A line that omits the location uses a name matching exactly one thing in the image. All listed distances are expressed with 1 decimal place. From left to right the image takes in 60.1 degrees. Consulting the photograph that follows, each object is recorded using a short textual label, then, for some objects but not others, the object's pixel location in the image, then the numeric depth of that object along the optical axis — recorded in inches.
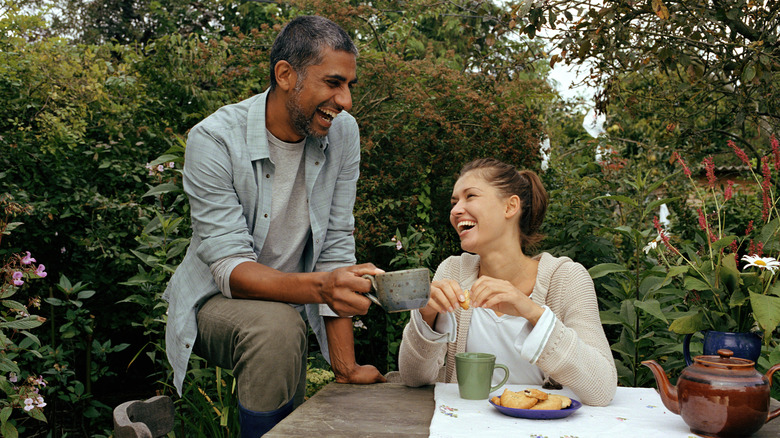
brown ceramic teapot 56.2
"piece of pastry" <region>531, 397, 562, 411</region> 63.3
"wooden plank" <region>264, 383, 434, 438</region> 59.3
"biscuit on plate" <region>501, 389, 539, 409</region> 63.6
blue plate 62.6
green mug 70.7
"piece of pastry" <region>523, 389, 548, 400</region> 65.1
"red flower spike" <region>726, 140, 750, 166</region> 80.5
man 74.8
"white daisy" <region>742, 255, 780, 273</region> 72.1
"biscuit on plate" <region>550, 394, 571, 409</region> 64.1
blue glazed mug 71.1
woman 72.9
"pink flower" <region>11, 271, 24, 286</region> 114.2
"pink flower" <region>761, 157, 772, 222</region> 76.6
